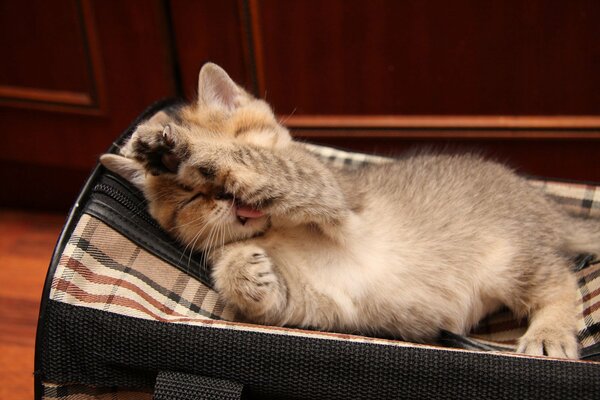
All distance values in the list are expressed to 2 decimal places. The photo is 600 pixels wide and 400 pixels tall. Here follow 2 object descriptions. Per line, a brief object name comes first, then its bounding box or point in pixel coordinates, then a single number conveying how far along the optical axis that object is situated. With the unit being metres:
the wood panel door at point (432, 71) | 0.73
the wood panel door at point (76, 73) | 0.78
